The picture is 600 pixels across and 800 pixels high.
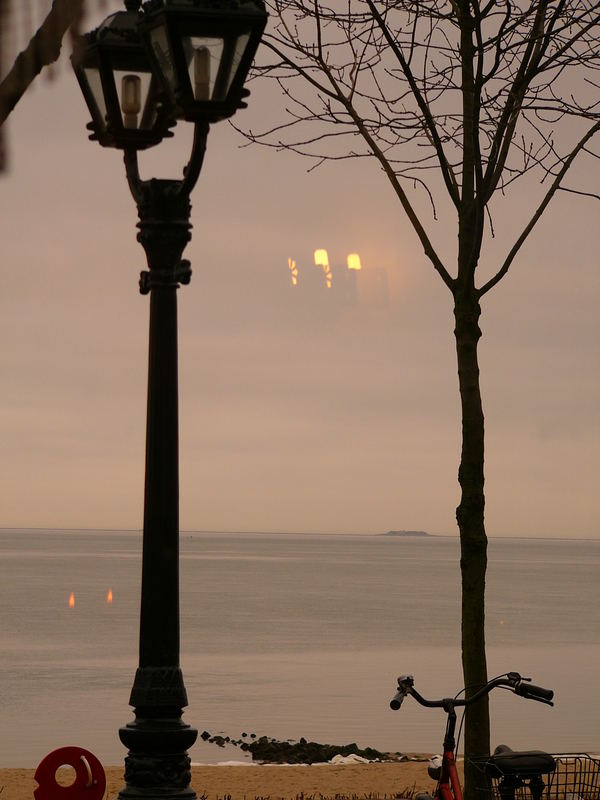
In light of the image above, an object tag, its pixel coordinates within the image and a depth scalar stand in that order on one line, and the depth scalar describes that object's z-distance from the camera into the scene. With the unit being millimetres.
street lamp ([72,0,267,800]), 10805
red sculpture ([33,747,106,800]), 16828
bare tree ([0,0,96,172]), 4785
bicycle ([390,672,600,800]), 11469
